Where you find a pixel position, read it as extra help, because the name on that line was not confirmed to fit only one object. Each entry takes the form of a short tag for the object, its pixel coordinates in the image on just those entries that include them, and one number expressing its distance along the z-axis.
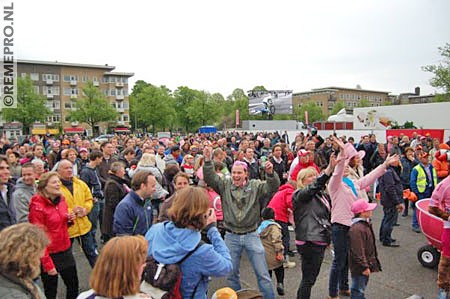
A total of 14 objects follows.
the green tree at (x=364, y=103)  90.44
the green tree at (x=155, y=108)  57.81
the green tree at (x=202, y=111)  59.78
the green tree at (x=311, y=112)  78.19
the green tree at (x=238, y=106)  69.88
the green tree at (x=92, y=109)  52.25
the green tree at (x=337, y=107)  84.21
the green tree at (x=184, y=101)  63.81
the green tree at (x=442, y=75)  30.23
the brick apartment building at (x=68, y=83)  67.94
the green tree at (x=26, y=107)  44.59
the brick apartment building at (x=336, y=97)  103.69
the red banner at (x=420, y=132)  18.42
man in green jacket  3.74
